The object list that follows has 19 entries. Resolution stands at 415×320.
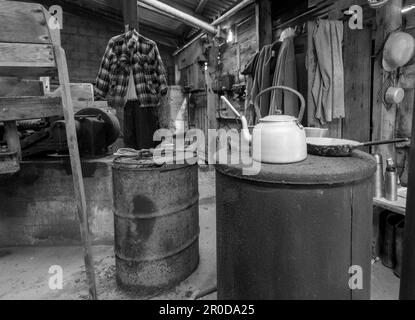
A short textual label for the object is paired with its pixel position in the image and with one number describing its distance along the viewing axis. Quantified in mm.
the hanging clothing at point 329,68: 3141
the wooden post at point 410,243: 1426
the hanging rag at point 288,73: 3512
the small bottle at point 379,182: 2857
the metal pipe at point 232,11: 5156
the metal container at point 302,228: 1429
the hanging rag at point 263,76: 3797
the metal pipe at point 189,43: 8102
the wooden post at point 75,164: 2309
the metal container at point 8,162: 2521
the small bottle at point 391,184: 2730
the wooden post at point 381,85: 2877
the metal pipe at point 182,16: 6062
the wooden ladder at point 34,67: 2012
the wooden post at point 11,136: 2598
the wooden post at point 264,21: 4934
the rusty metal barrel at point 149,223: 2576
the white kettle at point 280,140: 1593
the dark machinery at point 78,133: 3609
